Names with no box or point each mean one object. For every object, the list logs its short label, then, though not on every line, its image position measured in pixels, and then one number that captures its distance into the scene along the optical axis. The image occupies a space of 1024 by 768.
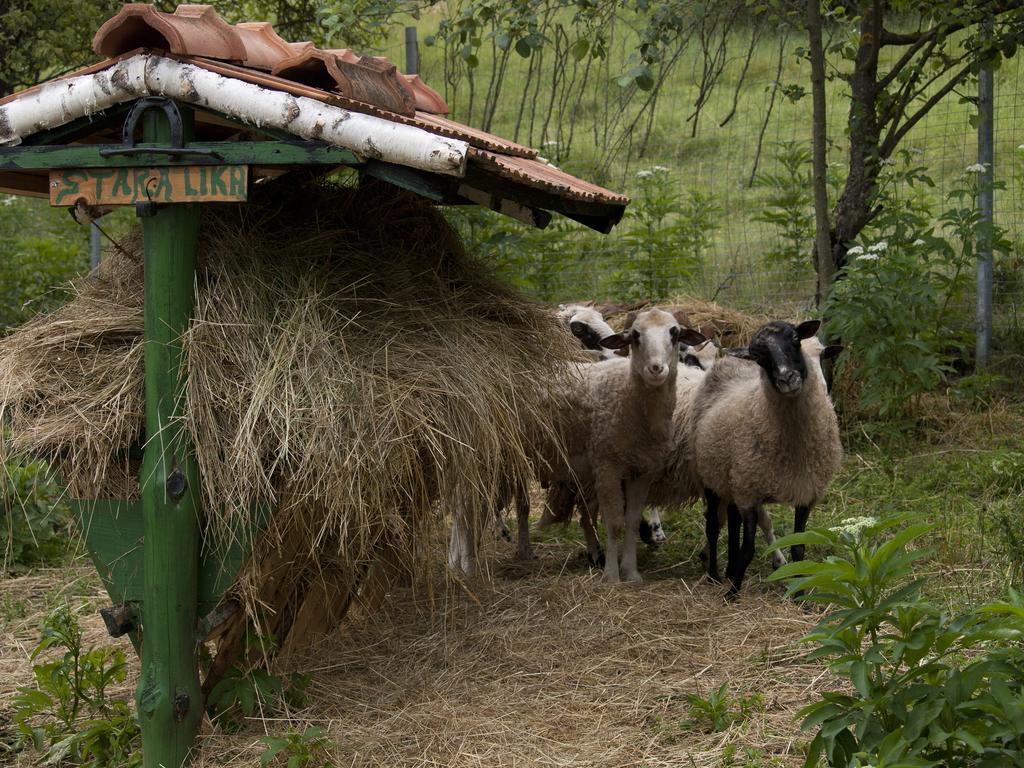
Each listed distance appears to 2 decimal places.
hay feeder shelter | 3.89
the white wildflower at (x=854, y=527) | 3.26
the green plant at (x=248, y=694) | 4.29
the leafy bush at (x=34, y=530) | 6.82
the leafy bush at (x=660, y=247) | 10.37
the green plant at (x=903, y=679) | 2.89
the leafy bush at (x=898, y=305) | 7.87
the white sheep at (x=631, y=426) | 6.30
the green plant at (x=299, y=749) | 3.96
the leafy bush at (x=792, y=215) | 10.03
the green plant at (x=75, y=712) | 4.35
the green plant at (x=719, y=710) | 4.26
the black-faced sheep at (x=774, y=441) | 5.87
